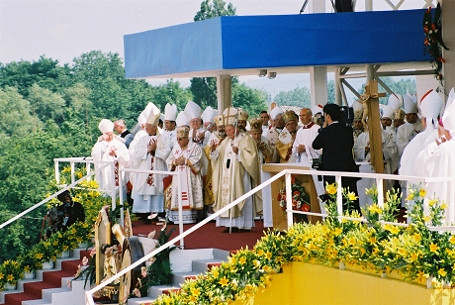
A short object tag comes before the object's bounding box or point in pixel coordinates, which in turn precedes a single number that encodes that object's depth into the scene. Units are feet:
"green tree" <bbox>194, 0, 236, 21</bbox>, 217.36
